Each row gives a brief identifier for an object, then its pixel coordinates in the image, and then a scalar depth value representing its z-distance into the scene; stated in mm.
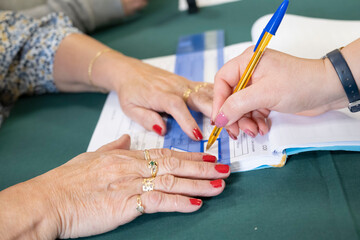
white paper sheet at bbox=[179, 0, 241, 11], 1510
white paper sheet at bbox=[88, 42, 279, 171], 777
